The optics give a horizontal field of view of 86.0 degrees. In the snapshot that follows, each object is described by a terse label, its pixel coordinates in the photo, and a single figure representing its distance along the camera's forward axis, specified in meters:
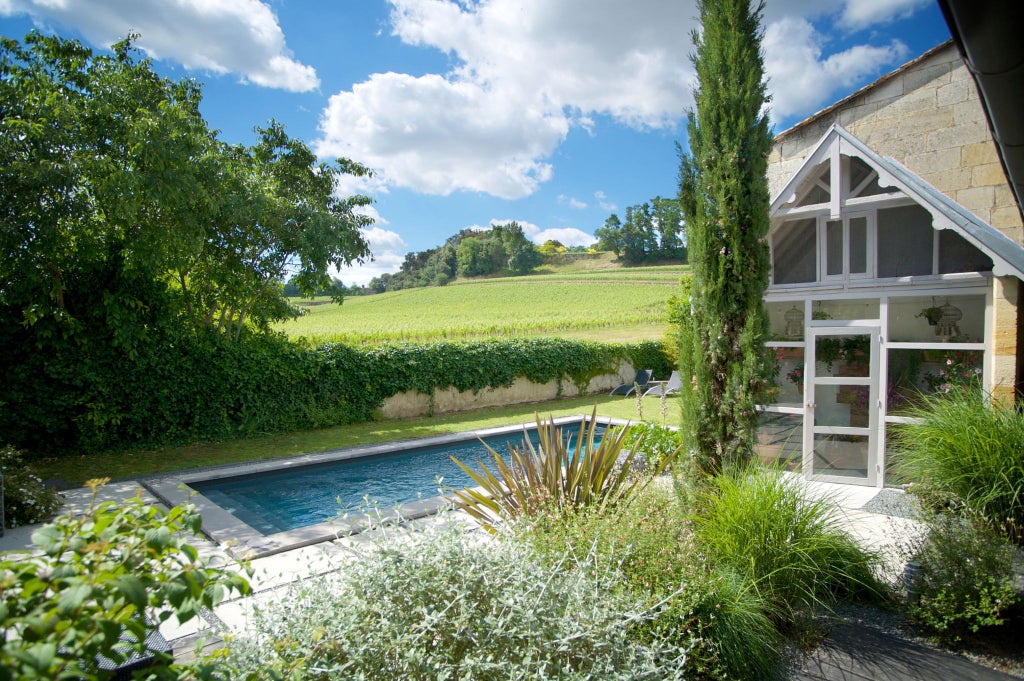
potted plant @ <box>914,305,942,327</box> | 6.51
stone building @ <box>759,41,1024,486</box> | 6.15
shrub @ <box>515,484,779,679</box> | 2.79
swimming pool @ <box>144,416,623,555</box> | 6.30
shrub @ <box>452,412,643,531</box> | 4.48
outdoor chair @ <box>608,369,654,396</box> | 18.02
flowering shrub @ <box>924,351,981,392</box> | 6.28
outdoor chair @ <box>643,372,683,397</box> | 16.27
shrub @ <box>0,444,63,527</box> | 6.16
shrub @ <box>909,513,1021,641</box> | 3.40
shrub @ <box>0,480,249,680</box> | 1.00
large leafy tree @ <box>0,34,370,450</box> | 7.97
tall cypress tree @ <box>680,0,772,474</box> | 5.02
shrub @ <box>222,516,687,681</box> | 2.08
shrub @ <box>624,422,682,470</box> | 7.22
